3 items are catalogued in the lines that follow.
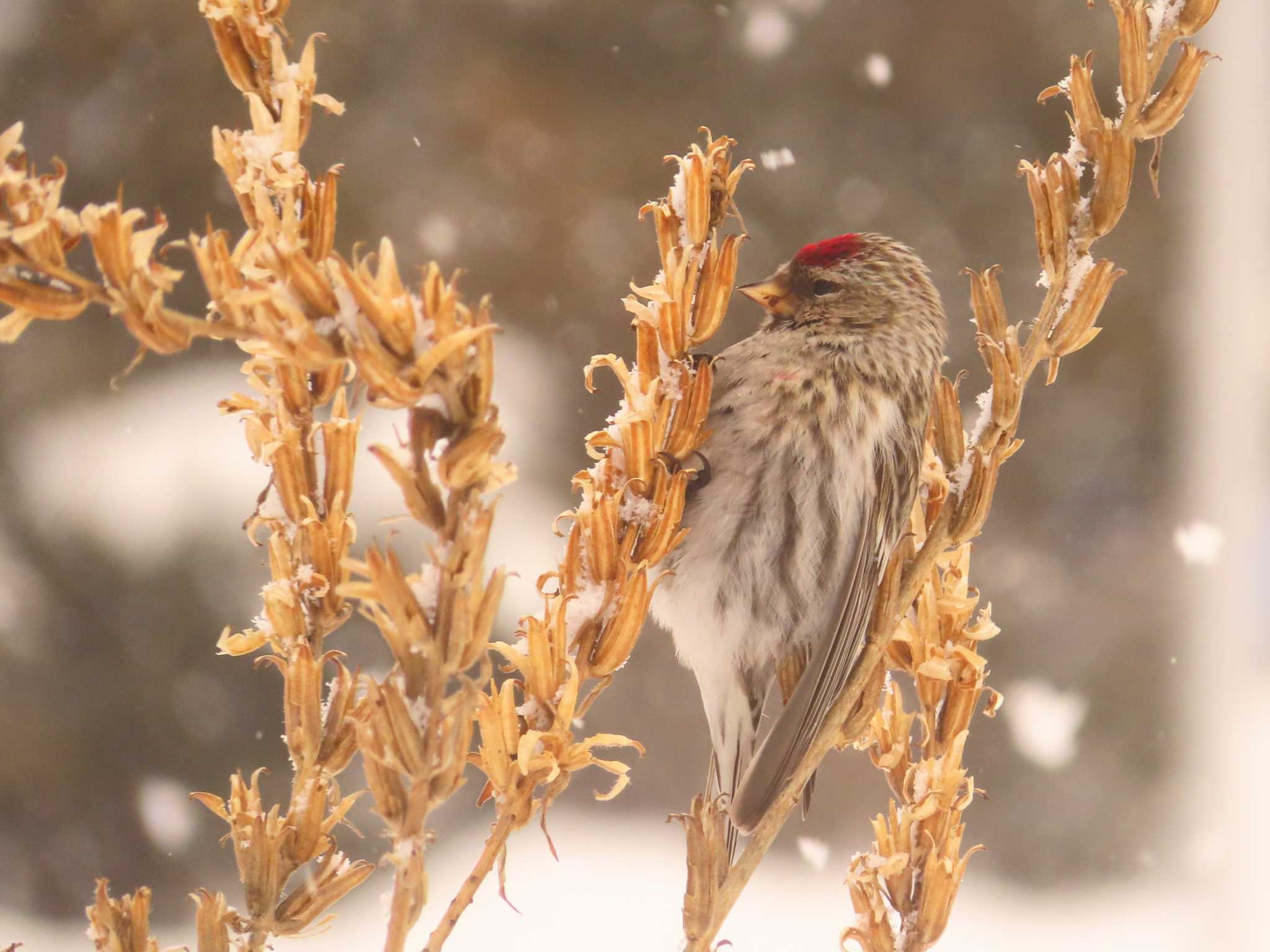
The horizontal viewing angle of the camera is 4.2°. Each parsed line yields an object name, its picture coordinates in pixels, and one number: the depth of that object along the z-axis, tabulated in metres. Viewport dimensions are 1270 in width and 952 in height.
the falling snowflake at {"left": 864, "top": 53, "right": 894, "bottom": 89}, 5.99
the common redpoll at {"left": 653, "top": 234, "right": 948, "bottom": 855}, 3.62
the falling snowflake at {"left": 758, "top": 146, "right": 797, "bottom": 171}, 5.70
